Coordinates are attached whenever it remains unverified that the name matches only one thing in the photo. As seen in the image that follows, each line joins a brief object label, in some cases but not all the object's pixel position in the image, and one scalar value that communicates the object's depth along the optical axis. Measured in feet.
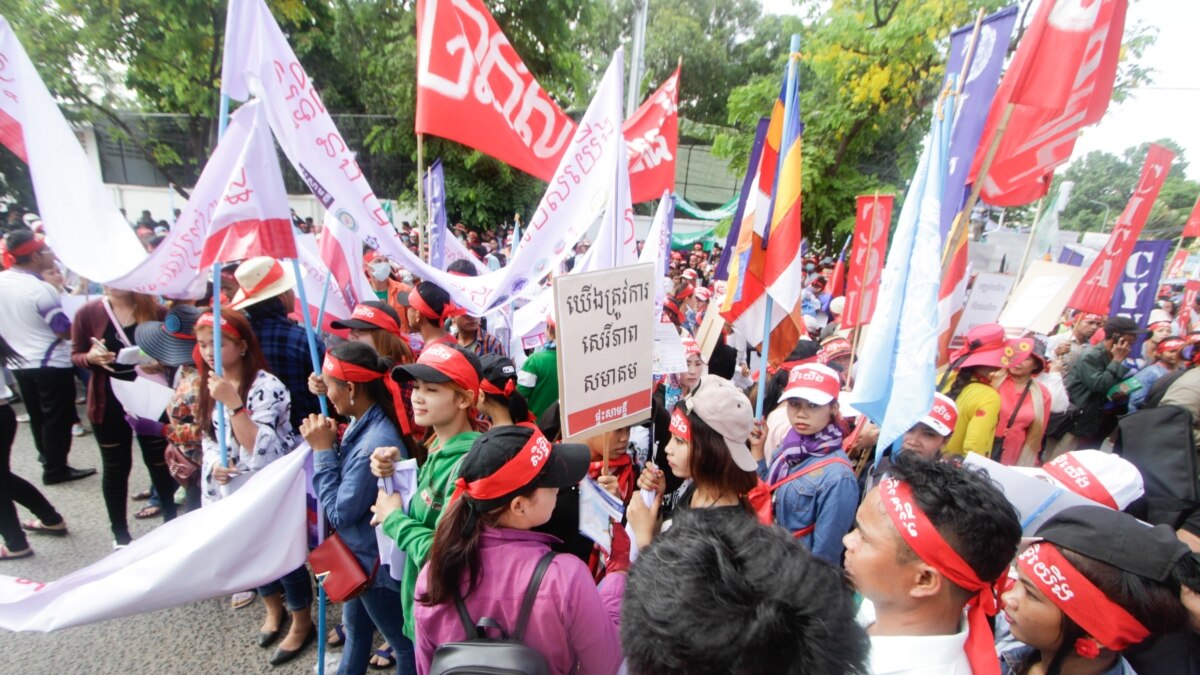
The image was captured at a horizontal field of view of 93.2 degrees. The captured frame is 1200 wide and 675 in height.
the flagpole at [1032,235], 16.31
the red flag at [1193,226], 23.48
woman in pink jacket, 5.19
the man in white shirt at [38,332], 13.05
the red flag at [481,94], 11.46
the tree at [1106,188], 170.17
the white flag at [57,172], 9.34
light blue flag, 8.44
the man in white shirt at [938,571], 4.64
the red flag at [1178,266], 28.91
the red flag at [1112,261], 18.47
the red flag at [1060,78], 10.13
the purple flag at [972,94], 10.54
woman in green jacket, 7.12
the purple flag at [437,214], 21.34
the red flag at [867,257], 16.10
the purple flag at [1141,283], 19.34
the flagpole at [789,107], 10.39
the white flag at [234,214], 8.57
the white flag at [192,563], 6.77
